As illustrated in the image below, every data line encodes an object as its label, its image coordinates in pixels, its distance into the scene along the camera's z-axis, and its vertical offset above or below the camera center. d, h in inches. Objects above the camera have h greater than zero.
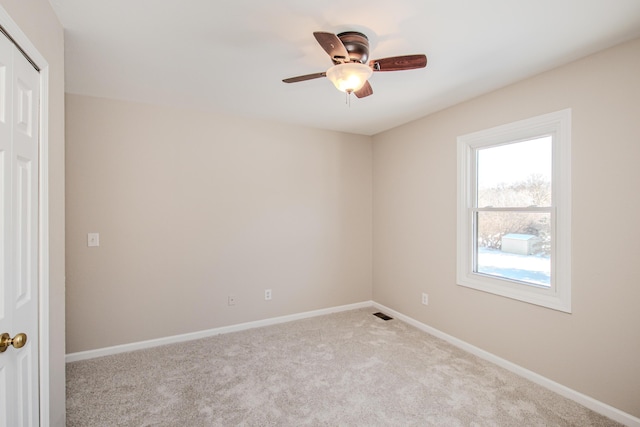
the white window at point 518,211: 91.0 +0.0
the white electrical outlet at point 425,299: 137.3 -39.6
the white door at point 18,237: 45.8 -4.2
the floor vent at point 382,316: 152.5 -53.3
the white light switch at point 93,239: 112.2 -10.0
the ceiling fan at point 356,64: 69.9 +34.3
